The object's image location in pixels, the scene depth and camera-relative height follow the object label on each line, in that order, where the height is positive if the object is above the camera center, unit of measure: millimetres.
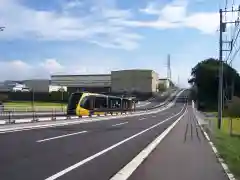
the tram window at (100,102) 31160 -1294
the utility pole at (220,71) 20578 +1923
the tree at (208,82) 69381 +3552
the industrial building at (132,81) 96898 +4918
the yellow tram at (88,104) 29062 -1478
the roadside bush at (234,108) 25001 -1628
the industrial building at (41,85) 84551 +2814
